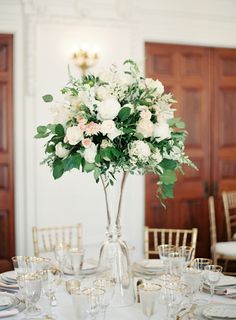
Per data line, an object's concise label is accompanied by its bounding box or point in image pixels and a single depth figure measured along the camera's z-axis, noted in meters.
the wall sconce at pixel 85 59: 4.79
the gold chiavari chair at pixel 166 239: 5.23
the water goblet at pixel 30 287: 2.03
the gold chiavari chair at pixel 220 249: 4.63
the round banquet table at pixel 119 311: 2.19
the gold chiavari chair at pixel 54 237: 4.71
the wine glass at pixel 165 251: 2.50
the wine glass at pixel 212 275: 2.21
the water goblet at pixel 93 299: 1.88
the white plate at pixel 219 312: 2.09
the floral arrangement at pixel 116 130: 2.28
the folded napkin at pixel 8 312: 2.17
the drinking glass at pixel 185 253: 2.46
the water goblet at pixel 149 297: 1.96
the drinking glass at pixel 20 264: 2.33
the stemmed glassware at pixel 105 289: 1.92
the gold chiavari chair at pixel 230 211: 5.17
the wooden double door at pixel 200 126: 5.27
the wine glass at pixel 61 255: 2.47
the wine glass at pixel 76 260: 2.45
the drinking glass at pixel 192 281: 2.13
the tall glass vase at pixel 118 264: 2.38
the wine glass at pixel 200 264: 2.30
